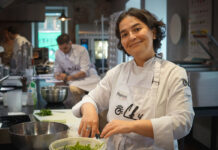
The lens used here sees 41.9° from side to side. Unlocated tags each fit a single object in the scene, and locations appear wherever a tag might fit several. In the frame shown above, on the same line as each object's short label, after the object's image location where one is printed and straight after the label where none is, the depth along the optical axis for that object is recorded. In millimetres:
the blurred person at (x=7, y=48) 5957
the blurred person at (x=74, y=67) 4137
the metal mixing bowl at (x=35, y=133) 1269
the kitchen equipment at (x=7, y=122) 1537
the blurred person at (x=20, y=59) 3930
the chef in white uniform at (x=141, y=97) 1166
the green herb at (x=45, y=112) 1989
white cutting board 1688
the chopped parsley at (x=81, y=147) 1162
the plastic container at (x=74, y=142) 1144
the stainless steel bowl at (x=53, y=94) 2412
